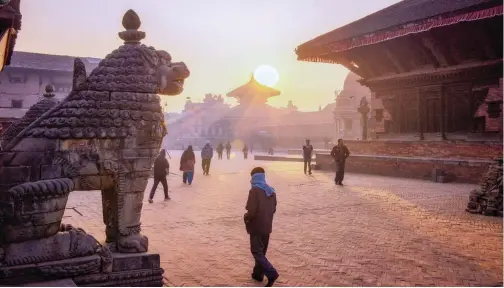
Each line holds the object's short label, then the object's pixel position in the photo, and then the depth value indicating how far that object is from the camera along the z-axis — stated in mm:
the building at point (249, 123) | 53125
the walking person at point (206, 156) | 18325
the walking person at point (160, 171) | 10461
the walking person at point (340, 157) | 13758
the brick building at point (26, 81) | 32719
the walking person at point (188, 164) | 14359
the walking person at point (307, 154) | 18094
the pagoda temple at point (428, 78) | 14523
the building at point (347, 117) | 46844
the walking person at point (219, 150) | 34219
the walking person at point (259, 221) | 4316
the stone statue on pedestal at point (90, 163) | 3346
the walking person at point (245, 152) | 34969
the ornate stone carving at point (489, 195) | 8305
